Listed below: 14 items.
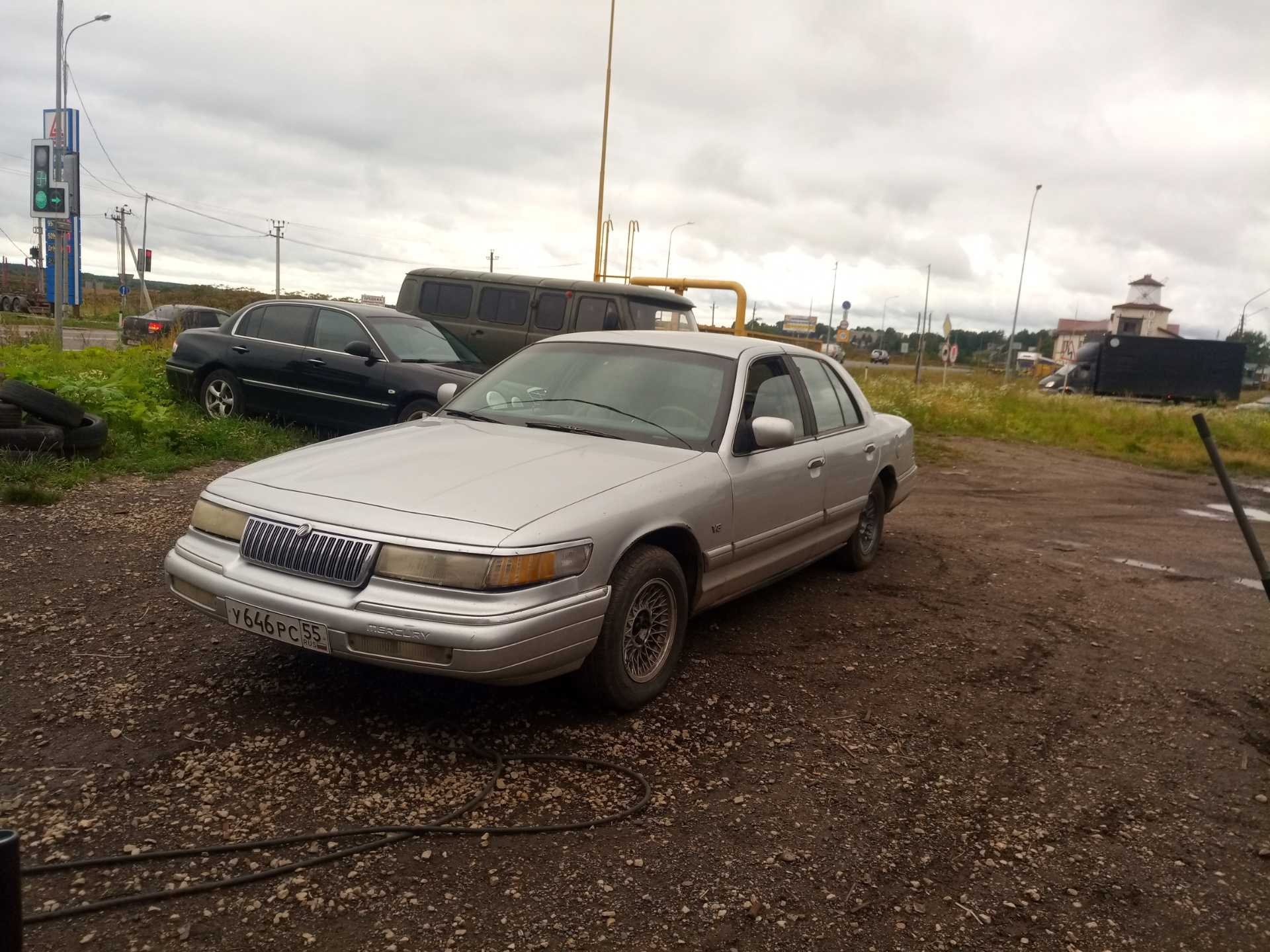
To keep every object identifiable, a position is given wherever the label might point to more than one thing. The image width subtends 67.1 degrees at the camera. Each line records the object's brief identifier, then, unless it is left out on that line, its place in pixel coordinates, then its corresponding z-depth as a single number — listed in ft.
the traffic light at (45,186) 41.57
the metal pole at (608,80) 69.67
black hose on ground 8.18
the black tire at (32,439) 23.61
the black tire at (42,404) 23.18
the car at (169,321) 76.28
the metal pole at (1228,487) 9.87
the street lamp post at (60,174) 42.11
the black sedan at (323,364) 30.58
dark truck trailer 109.40
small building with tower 280.72
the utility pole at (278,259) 208.03
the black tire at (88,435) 24.71
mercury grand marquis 10.48
